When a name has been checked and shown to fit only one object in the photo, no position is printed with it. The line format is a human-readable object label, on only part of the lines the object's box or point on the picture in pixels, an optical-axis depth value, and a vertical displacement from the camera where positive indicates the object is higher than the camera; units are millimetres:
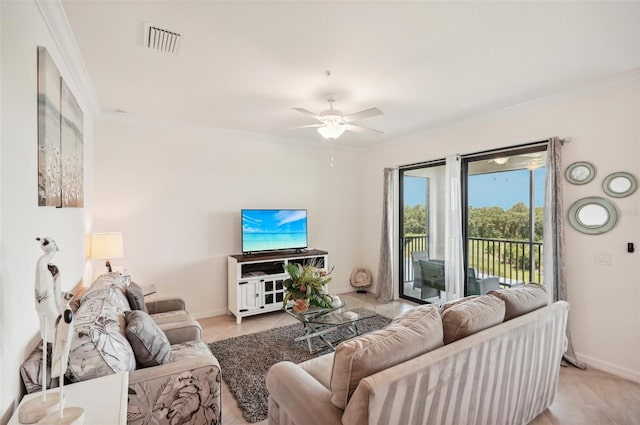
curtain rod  3194 +748
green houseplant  3082 -719
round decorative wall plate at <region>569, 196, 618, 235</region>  2777 -6
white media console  4051 -875
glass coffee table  2980 -1012
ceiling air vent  2021 +1185
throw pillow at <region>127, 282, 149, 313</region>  2541 -684
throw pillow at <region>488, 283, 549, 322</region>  1946 -545
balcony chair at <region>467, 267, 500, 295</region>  3926 -877
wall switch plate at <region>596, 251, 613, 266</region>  2797 -397
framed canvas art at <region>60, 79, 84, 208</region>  2031 +476
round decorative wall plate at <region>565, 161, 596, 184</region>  2893 +397
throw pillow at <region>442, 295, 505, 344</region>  1646 -561
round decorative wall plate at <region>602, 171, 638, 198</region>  2660 +262
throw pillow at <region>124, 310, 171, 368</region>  1769 -740
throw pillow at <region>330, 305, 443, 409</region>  1296 -596
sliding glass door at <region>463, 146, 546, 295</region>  3461 -50
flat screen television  4344 -214
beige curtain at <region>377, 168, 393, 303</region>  4996 -458
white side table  1171 -750
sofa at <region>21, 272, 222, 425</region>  1468 -791
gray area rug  2344 -1368
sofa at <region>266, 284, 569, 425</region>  1291 -737
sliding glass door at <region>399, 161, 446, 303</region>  4516 -263
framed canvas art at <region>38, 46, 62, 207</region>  1592 +451
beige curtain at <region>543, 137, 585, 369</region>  2973 -180
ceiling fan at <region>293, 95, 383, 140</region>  2754 +878
